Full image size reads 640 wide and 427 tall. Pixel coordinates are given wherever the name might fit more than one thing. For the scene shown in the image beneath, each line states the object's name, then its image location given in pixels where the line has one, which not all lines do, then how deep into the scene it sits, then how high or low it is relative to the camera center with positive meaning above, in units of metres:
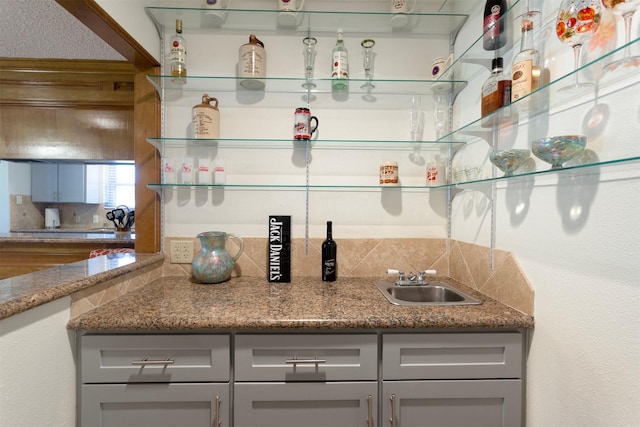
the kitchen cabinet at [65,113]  2.49 +0.85
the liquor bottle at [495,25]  1.16 +0.77
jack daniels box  1.48 -0.21
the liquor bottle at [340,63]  1.50 +0.79
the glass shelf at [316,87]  1.56 +0.70
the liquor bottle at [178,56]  1.50 +0.81
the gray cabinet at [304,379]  0.97 -0.60
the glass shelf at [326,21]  1.55 +1.06
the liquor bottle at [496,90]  1.05 +0.47
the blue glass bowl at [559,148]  0.76 +0.18
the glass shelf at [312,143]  1.56 +0.37
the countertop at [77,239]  2.36 -0.28
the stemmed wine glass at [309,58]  1.52 +0.84
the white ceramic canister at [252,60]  1.48 +0.79
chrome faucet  1.43 -0.35
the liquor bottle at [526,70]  0.94 +0.48
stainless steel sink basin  1.39 -0.41
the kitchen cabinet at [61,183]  3.79 +0.31
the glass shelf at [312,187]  1.50 +0.13
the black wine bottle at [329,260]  1.50 -0.27
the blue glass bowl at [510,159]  0.98 +0.19
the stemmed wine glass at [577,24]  0.73 +0.51
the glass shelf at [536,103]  0.70 +0.37
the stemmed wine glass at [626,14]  0.65 +0.47
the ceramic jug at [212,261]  1.40 -0.27
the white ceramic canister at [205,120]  1.48 +0.47
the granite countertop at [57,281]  0.79 -0.26
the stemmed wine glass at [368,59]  1.53 +0.85
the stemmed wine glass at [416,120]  1.60 +0.52
